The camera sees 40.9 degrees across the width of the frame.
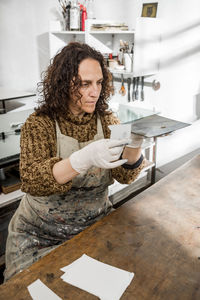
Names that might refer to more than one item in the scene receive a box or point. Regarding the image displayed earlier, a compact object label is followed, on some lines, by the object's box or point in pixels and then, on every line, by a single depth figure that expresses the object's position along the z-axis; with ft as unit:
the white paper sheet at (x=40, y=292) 2.92
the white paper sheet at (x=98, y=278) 3.01
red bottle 9.37
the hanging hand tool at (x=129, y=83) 9.87
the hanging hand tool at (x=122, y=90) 9.92
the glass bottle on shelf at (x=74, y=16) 9.10
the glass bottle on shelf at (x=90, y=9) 9.64
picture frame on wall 8.77
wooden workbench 3.03
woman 4.47
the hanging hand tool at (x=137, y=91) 9.66
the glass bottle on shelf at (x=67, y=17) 9.26
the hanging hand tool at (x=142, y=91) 9.61
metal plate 4.68
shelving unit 8.23
